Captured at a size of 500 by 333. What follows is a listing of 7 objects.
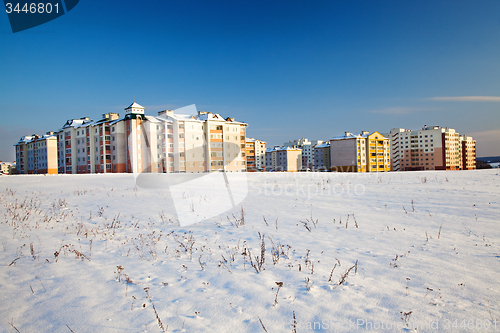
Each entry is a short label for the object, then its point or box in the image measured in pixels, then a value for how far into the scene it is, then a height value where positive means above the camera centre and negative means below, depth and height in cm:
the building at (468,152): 15812 +310
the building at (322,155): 14038 +390
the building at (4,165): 16774 +499
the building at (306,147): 16188 +990
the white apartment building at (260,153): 15210 +659
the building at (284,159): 13925 +260
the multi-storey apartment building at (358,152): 10112 +339
